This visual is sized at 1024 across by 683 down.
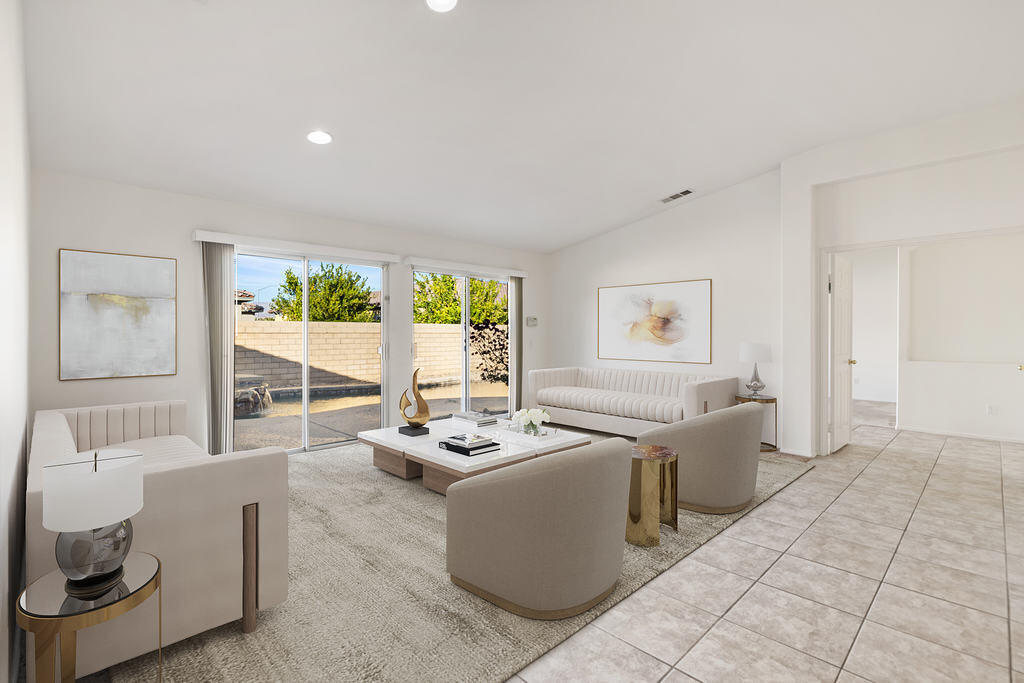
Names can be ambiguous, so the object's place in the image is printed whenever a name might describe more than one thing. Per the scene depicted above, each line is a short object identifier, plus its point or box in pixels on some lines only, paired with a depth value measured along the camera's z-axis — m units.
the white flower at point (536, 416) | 4.02
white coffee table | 3.38
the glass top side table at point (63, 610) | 1.33
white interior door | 5.02
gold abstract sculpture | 4.27
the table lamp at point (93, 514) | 1.33
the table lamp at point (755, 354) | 5.07
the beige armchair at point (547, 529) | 1.98
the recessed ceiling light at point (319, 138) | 3.56
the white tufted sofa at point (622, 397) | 5.09
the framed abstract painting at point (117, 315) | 3.73
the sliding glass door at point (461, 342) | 6.32
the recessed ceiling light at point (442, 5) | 2.41
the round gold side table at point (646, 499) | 2.78
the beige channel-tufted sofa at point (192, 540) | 1.66
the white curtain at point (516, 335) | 7.34
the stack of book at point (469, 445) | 3.51
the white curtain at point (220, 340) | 4.40
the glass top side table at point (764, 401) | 5.07
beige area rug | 1.78
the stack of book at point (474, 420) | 4.58
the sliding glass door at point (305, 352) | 4.76
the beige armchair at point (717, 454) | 3.23
